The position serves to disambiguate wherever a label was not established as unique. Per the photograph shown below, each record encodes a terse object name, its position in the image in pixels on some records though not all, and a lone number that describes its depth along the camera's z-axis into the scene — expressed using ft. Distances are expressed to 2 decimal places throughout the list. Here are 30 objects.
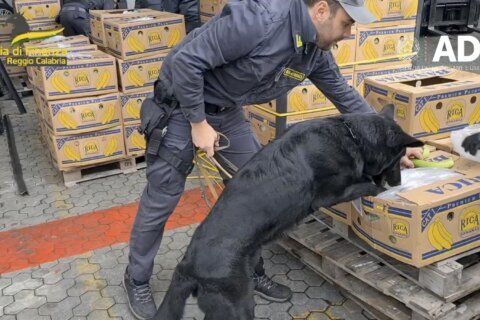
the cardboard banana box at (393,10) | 12.64
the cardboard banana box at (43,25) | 23.78
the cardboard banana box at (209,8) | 14.97
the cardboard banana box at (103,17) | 16.62
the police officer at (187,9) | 18.75
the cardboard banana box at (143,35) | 15.03
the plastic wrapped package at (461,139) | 8.61
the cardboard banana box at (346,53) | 12.46
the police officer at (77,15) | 22.67
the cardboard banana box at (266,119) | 12.05
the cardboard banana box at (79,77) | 14.28
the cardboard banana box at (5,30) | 25.05
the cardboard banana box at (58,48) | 15.44
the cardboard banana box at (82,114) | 14.38
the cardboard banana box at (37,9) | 23.57
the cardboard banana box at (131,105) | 15.23
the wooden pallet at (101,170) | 15.10
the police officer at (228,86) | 6.79
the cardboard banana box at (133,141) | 15.49
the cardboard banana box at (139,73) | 15.10
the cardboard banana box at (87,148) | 14.67
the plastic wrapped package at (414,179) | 7.91
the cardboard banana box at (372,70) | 12.94
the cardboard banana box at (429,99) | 9.31
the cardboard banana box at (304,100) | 11.95
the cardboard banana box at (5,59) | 24.28
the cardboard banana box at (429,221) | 7.50
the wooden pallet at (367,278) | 7.61
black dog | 6.40
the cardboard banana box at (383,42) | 12.71
